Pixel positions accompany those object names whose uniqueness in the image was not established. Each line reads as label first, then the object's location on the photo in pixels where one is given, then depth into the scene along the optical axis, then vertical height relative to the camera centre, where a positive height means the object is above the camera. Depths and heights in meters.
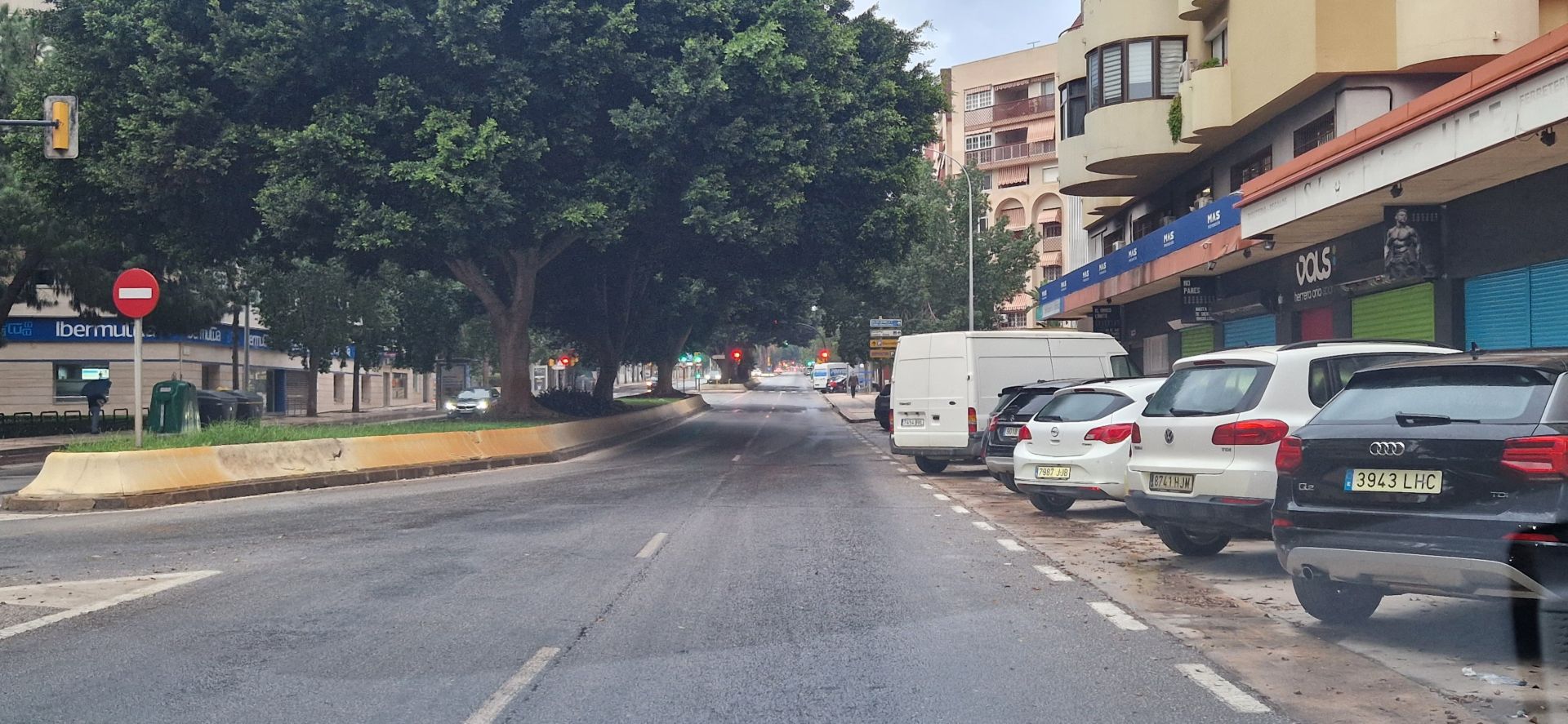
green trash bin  18.92 -0.48
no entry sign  15.88 +1.06
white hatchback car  13.09 -0.77
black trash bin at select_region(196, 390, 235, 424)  32.09 -0.77
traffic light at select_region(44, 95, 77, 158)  16.58 +3.31
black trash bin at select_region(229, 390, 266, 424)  35.31 -0.85
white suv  9.12 -0.43
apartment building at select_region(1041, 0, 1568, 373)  14.59 +2.76
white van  20.17 -0.04
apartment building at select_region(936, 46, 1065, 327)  71.12 +13.47
